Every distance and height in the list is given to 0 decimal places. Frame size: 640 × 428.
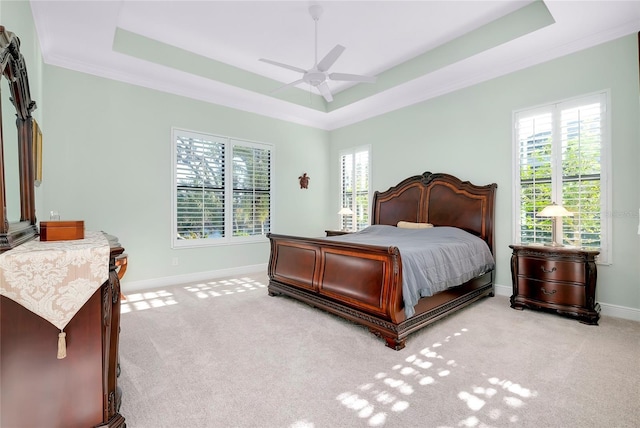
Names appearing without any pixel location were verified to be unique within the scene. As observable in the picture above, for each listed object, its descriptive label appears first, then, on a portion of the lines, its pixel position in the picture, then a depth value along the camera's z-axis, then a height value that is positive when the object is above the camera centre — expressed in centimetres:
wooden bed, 258 -55
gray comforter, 266 -44
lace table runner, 123 -26
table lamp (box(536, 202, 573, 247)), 323 -1
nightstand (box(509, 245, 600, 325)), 301 -70
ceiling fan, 324 +158
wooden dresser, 128 -68
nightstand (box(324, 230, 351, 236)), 553 -36
